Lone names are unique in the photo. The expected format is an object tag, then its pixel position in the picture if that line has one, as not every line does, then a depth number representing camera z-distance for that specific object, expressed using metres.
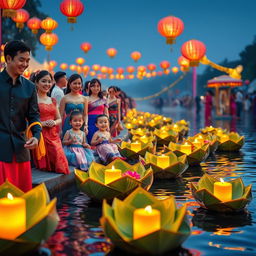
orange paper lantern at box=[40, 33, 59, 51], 18.95
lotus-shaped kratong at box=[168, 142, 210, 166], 7.00
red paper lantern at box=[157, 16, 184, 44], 16.09
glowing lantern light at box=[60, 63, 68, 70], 35.42
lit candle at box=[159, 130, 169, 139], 10.19
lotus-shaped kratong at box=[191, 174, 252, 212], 4.24
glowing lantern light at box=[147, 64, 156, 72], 34.50
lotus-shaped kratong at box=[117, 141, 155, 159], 7.64
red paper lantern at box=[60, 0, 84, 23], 14.82
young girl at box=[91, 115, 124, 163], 7.22
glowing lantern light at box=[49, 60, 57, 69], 34.20
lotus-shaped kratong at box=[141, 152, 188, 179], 5.91
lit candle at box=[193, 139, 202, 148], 7.48
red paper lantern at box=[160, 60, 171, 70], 32.25
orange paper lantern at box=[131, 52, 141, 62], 31.00
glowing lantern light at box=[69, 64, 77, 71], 36.26
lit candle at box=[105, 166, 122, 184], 4.67
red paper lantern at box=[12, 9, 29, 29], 17.09
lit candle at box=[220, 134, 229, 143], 9.28
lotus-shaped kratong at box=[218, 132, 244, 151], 9.14
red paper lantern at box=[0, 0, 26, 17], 11.08
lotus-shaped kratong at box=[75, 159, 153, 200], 4.52
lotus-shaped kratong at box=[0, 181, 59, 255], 2.88
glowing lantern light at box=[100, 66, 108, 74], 39.08
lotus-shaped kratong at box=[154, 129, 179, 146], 10.17
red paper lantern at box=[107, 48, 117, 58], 29.95
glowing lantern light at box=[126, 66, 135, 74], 38.09
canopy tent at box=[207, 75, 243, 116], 24.06
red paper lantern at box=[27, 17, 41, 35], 19.05
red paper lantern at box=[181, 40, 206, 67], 17.31
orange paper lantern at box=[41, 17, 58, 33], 17.55
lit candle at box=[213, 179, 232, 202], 4.30
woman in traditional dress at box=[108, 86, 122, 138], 10.33
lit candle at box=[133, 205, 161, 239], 2.87
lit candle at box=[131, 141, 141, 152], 7.70
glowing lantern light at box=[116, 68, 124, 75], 39.91
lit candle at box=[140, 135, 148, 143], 8.31
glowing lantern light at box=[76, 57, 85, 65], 32.88
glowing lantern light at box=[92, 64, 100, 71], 39.28
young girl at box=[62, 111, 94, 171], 6.43
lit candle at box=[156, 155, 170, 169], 6.06
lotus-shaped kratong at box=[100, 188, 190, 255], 2.90
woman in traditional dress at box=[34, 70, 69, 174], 5.60
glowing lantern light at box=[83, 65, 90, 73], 38.53
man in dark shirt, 3.61
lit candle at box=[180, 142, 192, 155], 7.13
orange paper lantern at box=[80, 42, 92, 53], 27.61
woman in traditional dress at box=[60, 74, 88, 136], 6.80
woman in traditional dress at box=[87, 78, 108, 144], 8.18
